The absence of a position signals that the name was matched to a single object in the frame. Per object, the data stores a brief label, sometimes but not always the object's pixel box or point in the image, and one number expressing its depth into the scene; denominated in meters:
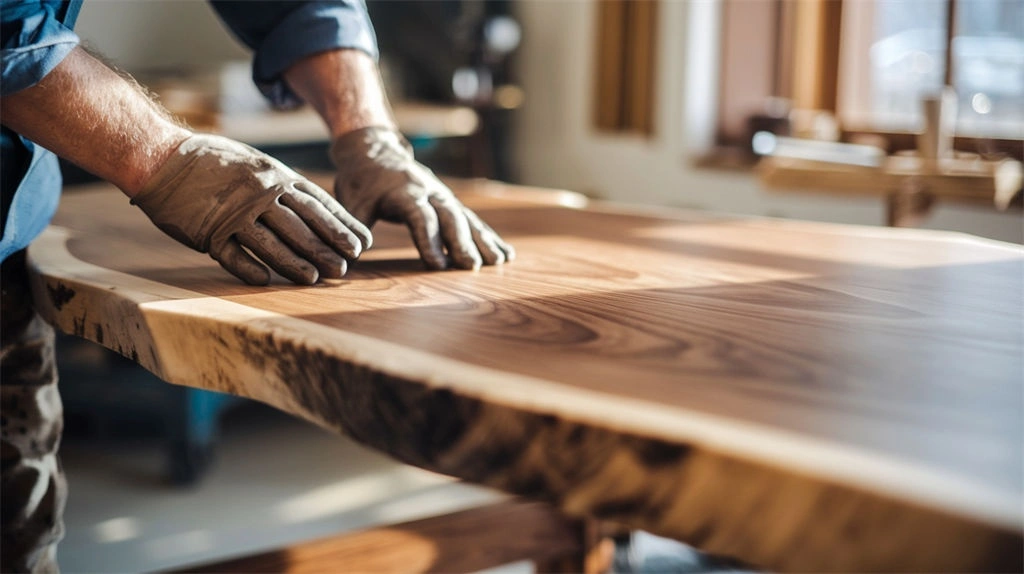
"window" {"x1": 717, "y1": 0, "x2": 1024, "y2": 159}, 2.76
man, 0.84
